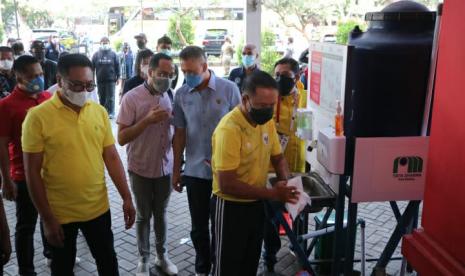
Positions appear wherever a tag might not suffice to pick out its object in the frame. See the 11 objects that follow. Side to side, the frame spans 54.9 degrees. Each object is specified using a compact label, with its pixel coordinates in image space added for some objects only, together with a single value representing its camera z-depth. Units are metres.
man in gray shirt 3.25
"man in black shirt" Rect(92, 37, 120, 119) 10.00
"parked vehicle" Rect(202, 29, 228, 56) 22.92
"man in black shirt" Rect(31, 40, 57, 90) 8.02
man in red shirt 3.16
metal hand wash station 2.61
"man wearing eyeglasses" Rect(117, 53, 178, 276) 3.31
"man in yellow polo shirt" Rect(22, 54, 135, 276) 2.42
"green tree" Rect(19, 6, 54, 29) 35.53
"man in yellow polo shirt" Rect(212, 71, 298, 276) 2.42
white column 7.85
